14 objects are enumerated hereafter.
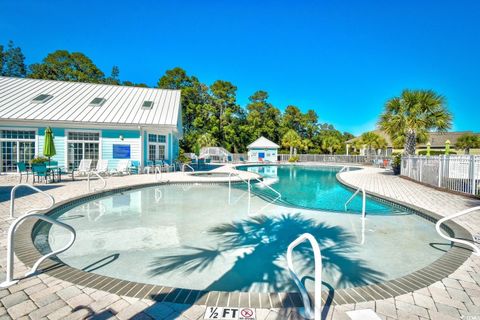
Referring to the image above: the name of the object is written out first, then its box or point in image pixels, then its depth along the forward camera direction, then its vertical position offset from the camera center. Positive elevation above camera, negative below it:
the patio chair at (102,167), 13.70 -1.00
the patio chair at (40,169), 10.12 -0.87
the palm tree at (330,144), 43.56 +1.87
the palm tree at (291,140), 38.53 +2.18
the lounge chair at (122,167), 14.21 -1.03
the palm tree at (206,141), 35.12 +1.67
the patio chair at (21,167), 10.15 -0.79
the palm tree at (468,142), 35.16 +2.19
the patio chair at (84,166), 13.51 -0.94
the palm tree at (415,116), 14.59 +2.51
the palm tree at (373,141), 35.53 +2.09
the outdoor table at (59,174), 11.25 -1.21
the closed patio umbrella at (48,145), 10.95 +0.18
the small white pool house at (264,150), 35.28 +0.41
